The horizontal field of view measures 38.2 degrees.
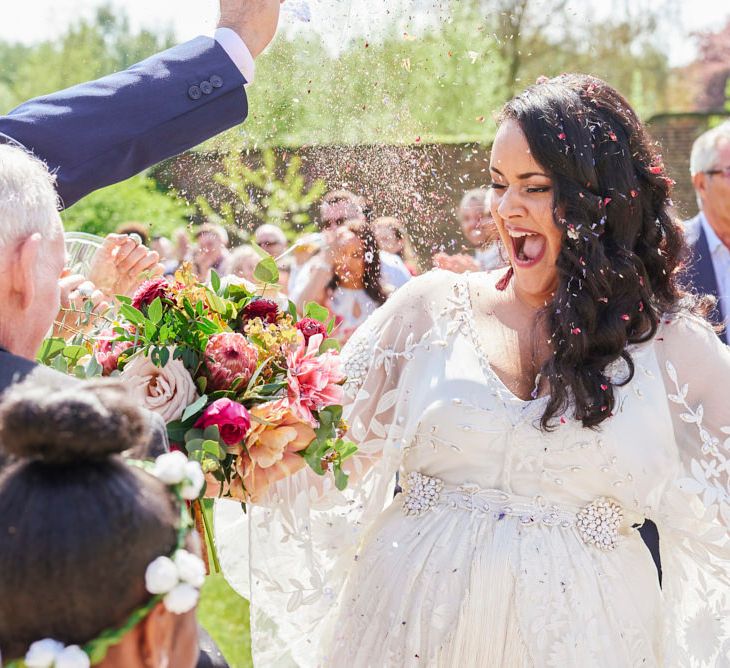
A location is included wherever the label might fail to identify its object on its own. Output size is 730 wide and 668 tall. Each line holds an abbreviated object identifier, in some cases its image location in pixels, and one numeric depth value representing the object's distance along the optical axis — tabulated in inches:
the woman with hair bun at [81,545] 51.5
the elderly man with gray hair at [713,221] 194.5
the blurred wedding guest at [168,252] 357.3
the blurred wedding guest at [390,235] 124.3
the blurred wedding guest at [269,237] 117.7
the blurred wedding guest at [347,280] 149.1
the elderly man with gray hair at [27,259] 66.9
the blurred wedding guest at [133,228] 325.4
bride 100.0
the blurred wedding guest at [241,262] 153.4
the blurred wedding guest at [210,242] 115.7
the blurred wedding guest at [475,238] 124.0
